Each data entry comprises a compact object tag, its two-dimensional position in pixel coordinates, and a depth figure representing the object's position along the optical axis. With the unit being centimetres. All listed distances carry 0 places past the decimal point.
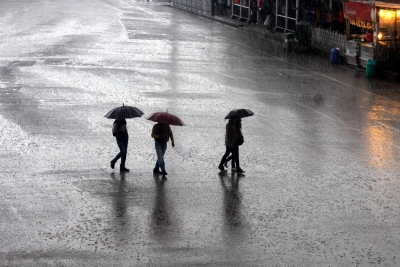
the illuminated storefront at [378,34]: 3005
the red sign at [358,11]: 3066
